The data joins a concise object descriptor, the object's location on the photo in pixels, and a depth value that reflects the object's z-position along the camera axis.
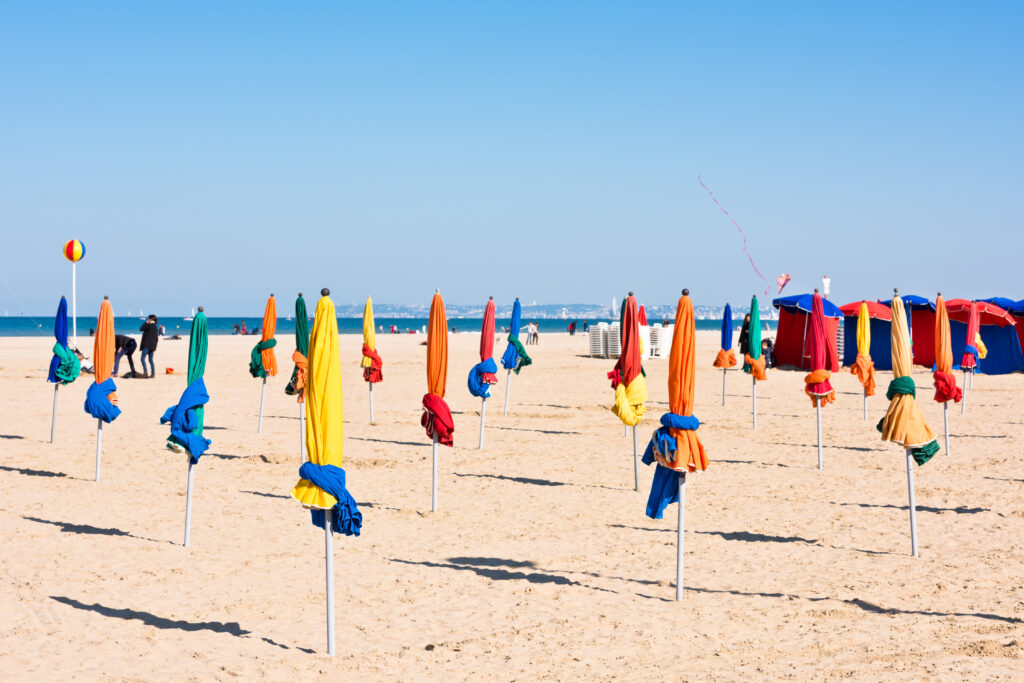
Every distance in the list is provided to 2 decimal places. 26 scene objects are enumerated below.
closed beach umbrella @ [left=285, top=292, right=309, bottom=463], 12.69
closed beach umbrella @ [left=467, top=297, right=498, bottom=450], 14.80
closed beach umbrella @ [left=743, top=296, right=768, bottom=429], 17.22
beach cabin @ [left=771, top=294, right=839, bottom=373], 32.56
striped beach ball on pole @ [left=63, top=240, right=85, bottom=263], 25.44
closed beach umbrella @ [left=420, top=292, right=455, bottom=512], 10.55
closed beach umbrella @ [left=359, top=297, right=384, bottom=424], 17.05
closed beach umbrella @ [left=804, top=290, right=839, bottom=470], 11.83
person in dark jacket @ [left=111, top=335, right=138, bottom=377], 27.59
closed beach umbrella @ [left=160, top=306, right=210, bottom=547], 9.11
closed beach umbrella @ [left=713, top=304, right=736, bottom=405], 21.88
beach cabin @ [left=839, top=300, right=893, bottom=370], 31.84
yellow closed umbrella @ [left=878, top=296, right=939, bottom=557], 8.90
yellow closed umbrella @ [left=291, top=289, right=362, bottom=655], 6.39
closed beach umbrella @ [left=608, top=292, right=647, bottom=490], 11.56
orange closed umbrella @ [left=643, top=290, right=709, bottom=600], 7.65
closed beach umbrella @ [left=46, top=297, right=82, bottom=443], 14.84
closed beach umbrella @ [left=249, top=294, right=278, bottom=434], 14.19
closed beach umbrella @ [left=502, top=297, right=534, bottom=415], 18.66
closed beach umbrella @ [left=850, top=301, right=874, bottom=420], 16.75
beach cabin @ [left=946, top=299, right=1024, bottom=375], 31.62
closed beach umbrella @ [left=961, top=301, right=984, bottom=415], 17.30
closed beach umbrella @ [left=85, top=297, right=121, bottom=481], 11.35
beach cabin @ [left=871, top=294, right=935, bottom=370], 31.48
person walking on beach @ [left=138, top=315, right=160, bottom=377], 28.08
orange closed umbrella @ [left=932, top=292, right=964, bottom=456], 11.93
